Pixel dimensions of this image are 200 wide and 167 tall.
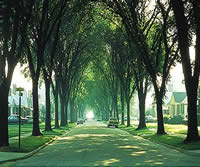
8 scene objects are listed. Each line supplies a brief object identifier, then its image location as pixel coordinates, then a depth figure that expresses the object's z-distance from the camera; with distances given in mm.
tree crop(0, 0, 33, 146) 19375
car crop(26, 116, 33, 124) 75594
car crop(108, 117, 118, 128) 57688
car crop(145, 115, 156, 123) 88812
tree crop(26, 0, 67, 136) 29575
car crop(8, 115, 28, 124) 69938
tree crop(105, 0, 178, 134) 30203
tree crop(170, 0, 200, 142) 22000
